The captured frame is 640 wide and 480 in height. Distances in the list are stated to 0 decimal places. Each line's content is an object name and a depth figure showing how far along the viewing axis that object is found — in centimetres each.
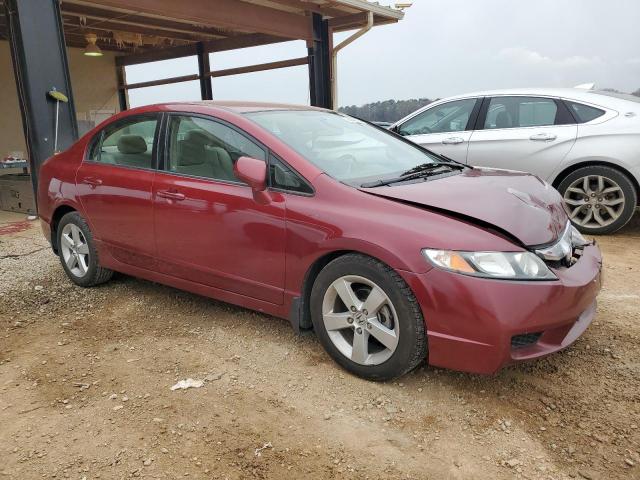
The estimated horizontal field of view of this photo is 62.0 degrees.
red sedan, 246
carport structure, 618
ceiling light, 1056
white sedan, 546
